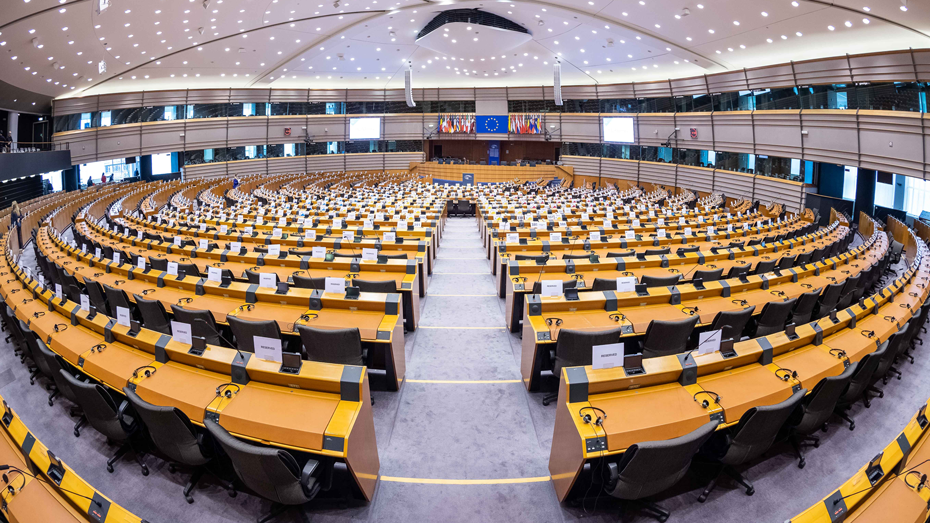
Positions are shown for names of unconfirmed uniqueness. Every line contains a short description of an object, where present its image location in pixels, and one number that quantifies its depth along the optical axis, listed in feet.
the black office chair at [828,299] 23.50
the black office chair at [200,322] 19.04
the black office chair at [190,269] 26.01
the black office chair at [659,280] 24.62
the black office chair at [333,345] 16.62
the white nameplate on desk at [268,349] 14.19
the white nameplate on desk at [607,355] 13.78
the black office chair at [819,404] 13.43
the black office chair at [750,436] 12.07
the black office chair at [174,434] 11.82
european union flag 123.13
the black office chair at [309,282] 24.06
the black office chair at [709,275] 25.41
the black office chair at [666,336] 17.92
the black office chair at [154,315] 20.72
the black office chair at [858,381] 15.31
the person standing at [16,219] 42.60
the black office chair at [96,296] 23.70
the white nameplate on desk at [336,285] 21.57
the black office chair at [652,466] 10.45
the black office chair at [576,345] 16.74
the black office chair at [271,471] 10.36
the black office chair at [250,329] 17.71
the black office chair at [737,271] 27.25
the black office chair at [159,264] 27.35
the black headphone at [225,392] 13.60
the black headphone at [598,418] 12.04
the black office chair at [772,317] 20.45
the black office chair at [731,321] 19.10
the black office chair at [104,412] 13.07
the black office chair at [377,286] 22.72
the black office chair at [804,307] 22.15
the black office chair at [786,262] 29.45
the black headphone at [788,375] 14.69
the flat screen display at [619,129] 105.40
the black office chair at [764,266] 27.96
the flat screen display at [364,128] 125.59
